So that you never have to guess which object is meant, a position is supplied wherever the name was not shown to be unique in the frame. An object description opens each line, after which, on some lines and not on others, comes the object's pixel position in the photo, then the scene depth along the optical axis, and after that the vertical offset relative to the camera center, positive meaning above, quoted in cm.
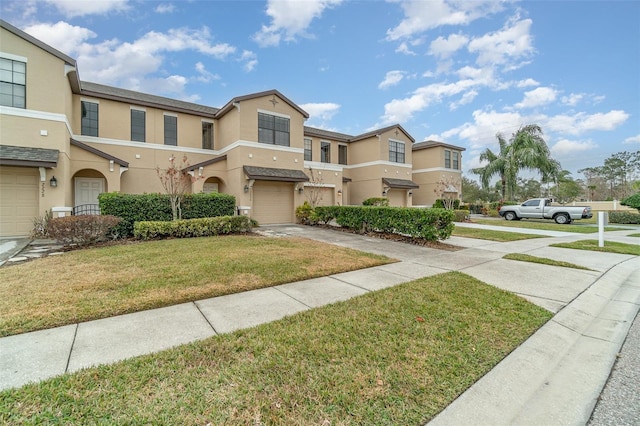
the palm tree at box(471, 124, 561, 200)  2677 +479
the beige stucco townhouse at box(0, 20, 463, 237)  1115 +357
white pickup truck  1989 -33
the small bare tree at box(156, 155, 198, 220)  1509 +177
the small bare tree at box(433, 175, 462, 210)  2638 +202
